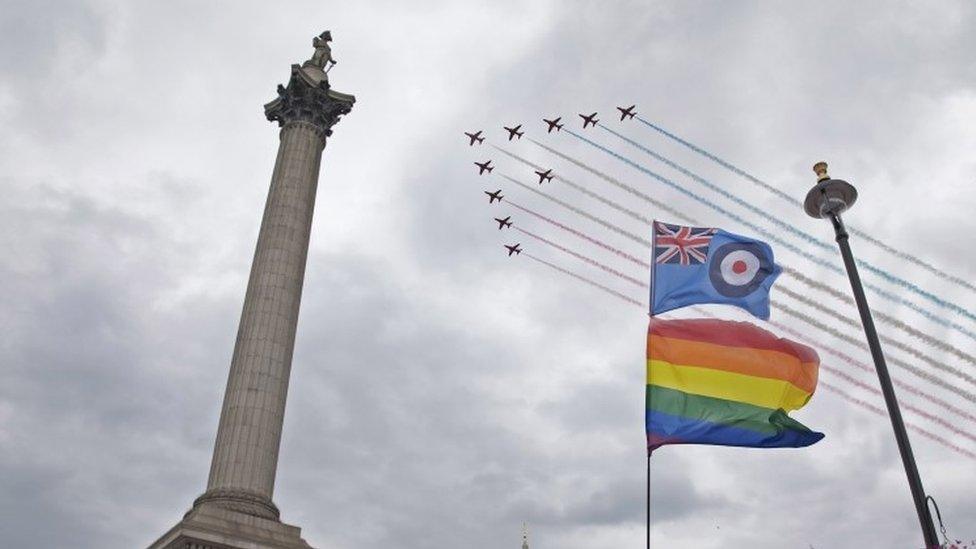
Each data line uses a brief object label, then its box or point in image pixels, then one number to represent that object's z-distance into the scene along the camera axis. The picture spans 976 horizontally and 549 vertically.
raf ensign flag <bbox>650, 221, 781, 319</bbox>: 28.62
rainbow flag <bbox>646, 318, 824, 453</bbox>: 25.61
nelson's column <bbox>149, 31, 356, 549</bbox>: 39.09
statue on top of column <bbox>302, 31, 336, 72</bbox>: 59.81
